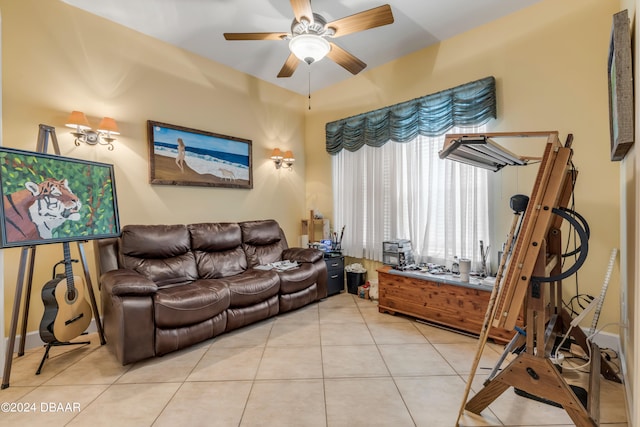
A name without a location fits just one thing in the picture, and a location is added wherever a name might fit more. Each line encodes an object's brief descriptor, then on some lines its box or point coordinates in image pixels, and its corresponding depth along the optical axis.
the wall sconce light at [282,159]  4.35
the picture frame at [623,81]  1.40
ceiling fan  2.12
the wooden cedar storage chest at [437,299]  2.63
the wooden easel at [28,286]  2.02
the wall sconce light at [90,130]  2.65
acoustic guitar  2.25
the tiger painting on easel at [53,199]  1.96
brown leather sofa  2.27
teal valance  2.96
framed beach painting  3.34
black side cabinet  4.02
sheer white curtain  3.11
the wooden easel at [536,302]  1.41
